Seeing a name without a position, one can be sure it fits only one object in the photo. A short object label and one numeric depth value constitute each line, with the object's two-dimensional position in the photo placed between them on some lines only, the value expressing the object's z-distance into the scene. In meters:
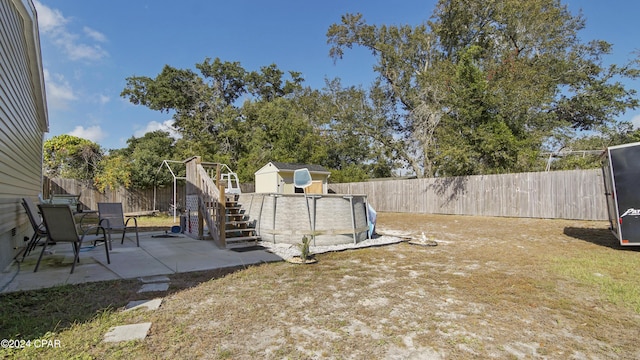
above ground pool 6.79
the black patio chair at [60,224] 4.22
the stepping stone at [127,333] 2.39
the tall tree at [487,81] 15.23
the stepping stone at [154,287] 3.64
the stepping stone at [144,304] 3.03
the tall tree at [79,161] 16.38
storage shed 17.27
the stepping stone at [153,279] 4.00
